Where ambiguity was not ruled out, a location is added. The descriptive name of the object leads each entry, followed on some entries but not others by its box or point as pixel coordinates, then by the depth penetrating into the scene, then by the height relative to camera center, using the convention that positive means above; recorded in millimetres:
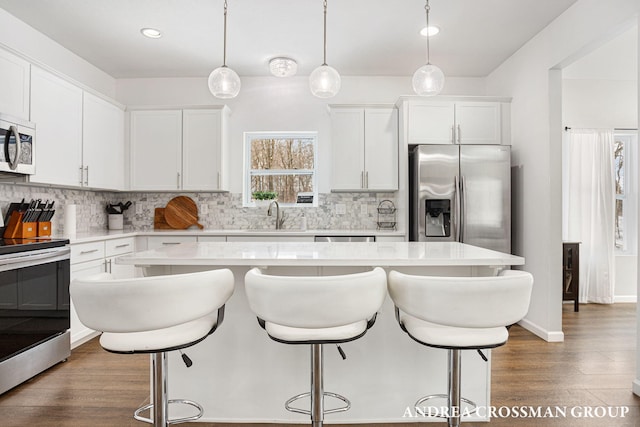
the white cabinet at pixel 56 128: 3031 +736
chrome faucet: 4475 -3
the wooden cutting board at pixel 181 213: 4543 +32
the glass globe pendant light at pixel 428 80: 2385 +835
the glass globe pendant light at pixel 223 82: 2316 +803
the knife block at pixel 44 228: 3121 -101
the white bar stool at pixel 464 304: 1388 -323
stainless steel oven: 2373 -612
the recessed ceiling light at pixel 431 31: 3404 +1641
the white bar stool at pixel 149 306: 1318 -317
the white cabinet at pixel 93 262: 3148 -392
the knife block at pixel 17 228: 2958 -94
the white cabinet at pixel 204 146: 4309 +773
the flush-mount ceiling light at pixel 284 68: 2850 +1169
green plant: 4527 +241
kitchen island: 2086 -830
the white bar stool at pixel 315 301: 1371 -307
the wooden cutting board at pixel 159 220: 4570 -50
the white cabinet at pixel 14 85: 2695 +934
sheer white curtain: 4645 +166
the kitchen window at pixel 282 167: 4727 +596
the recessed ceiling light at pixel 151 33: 3414 +1626
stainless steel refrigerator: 3840 +215
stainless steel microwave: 2582 +487
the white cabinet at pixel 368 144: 4273 +787
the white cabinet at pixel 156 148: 4316 +752
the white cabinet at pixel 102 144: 3668 +723
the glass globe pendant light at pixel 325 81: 2324 +811
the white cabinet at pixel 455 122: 4082 +993
